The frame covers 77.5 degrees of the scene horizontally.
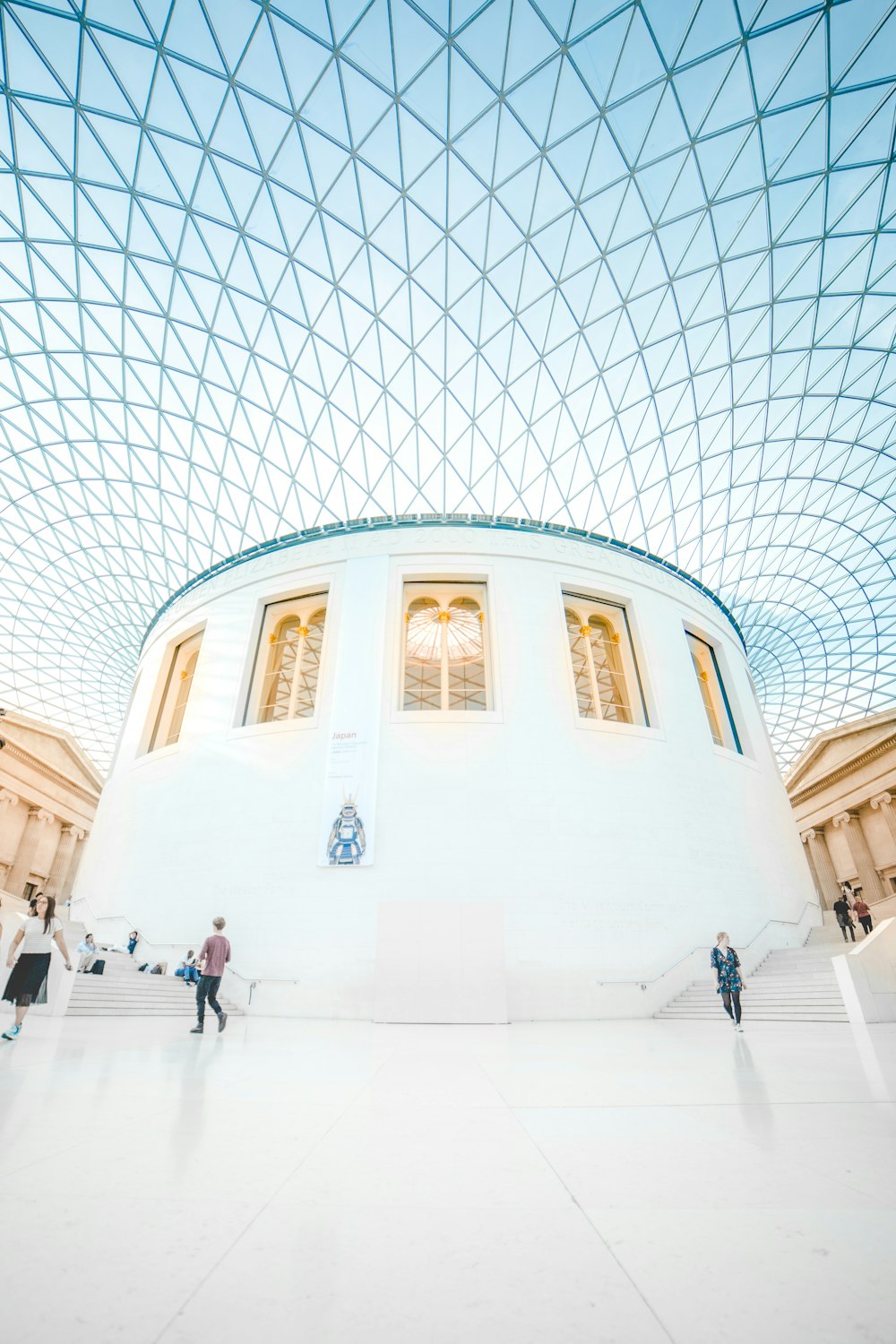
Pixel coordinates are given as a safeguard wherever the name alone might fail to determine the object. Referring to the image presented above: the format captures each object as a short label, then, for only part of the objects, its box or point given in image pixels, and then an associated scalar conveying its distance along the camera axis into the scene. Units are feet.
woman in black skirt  29.09
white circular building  56.44
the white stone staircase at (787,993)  46.06
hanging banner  61.36
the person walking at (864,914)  64.47
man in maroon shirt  36.14
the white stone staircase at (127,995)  45.52
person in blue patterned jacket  39.83
